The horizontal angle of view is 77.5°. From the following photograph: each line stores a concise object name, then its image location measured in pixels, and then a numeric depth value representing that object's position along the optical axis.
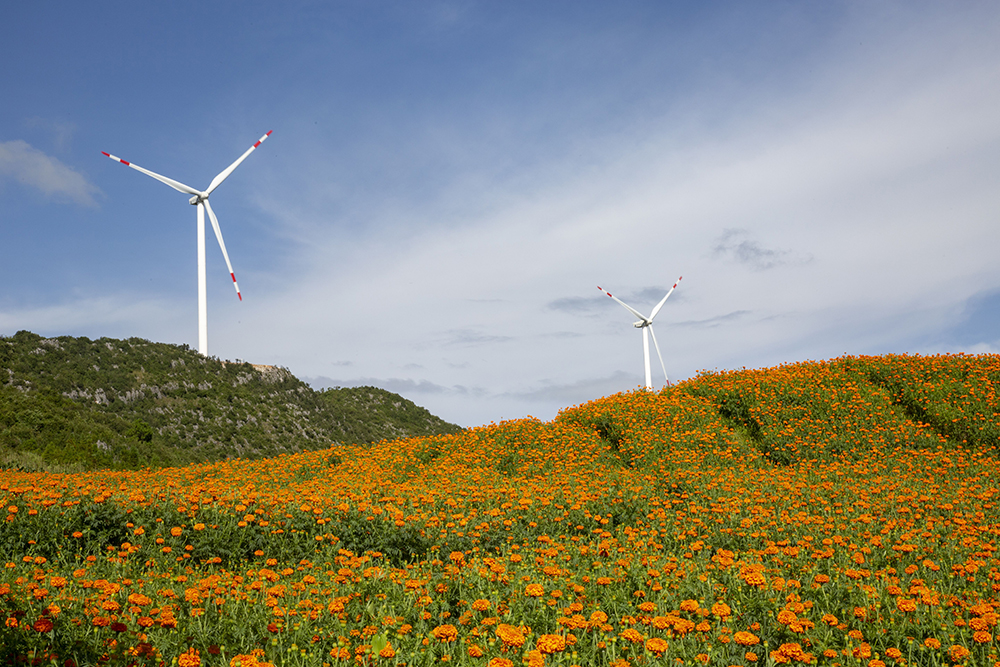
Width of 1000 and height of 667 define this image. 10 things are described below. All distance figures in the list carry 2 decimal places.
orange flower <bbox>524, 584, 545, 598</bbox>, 5.53
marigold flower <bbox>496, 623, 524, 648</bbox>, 4.43
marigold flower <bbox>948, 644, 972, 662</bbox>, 4.85
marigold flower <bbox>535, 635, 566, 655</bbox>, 4.29
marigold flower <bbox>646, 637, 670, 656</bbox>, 4.39
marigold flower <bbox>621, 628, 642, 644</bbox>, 4.66
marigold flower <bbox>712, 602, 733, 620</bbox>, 5.33
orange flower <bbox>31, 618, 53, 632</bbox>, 4.33
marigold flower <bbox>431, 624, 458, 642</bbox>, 4.62
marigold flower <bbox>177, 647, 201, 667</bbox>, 4.30
